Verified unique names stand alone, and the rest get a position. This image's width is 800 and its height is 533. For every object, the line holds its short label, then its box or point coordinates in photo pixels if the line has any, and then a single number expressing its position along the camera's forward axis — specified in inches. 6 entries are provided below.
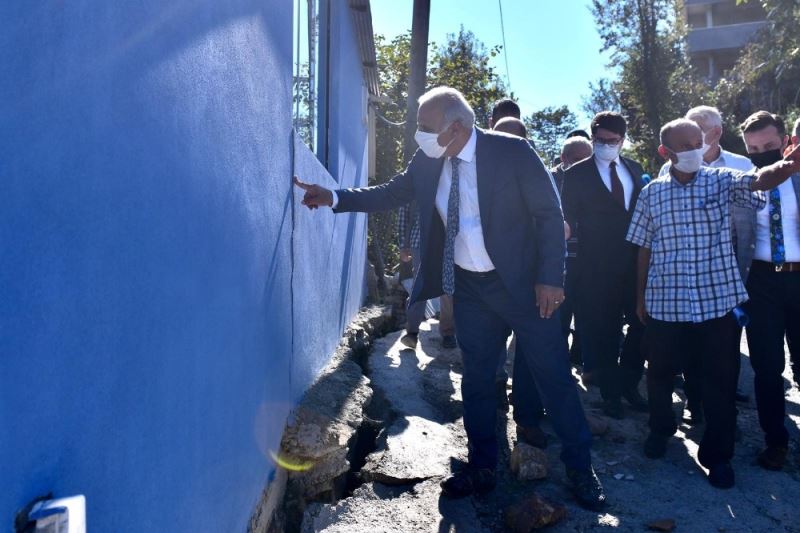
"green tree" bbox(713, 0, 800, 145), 598.5
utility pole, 345.4
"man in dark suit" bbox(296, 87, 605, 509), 132.6
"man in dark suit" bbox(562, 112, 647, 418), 181.5
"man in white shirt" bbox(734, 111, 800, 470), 147.4
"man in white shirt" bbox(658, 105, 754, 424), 175.5
